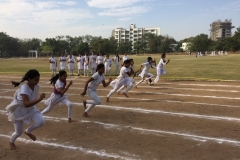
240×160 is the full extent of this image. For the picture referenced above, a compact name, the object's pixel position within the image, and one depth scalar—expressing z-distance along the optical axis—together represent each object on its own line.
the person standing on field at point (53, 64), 21.72
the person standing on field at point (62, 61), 22.56
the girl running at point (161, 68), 15.71
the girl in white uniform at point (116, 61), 21.77
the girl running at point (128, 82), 11.01
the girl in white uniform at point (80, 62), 21.53
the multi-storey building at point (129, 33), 186.88
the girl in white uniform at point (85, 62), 21.05
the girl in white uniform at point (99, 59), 21.30
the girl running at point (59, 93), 7.15
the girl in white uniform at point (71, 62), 21.19
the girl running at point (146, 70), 14.31
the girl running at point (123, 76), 10.77
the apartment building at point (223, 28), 179.00
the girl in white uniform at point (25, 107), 5.01
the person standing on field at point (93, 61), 21.47
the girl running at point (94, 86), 7.95
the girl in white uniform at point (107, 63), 21.15
